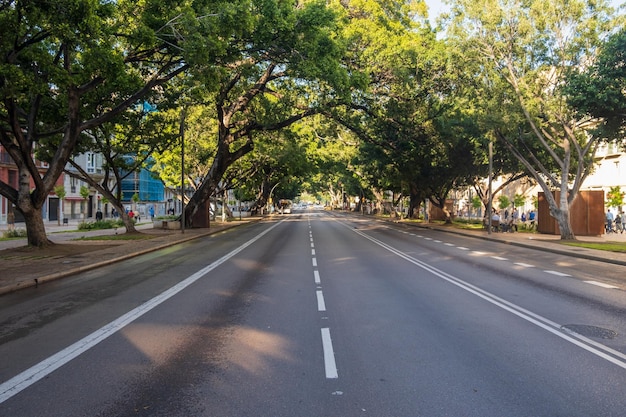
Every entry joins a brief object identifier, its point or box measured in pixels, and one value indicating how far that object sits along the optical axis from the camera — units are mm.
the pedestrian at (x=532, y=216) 35088
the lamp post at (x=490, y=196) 26594
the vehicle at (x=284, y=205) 101481
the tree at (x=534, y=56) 21672
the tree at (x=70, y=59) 11453
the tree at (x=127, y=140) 25312
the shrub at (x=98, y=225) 33738
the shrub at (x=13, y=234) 25197
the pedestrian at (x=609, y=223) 33281
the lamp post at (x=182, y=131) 27133
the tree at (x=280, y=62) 16203
